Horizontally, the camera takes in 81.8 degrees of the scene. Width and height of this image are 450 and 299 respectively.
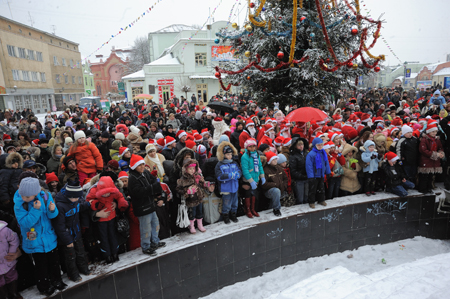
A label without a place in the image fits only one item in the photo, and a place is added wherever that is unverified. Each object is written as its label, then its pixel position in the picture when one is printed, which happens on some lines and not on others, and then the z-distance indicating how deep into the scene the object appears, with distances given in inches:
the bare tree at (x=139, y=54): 2306.8
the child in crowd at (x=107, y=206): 144.9
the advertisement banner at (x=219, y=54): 1311.5
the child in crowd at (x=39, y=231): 123.1
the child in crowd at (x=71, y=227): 132.6
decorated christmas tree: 359.3
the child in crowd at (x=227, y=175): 179.8
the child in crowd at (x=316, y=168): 203.2
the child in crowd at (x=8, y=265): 122.0
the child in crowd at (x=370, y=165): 216.5
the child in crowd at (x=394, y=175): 220.7
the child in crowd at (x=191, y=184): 169.6
